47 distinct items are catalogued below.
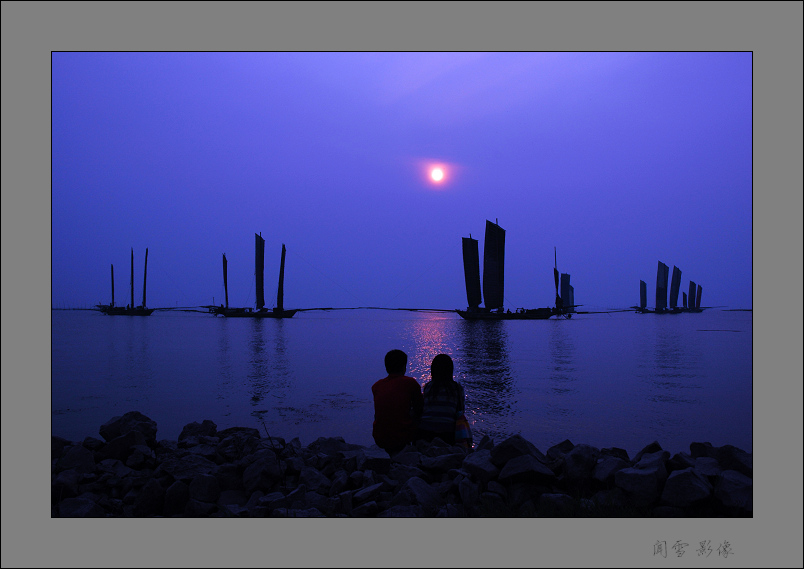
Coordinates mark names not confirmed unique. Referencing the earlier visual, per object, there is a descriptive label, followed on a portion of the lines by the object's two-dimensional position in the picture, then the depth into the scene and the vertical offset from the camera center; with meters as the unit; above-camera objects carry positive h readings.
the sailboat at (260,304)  56.56 -3.26
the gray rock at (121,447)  5.14 -1.88
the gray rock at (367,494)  3.56 -1.66
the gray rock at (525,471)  3.60 -1.49
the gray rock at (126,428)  5.94 -1.94
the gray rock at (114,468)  4.54 -1.89
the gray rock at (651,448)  4.88 -1.78
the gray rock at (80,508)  3.68 -1.85
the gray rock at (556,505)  3.33 -1.64
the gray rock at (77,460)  4.63 -1.84
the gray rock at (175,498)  3.76 -1.79
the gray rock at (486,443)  5.25 -1.85
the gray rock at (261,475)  4.14 -1.77
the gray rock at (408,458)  4.45 -1.73
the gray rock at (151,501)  3.79 -1.82
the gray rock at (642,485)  3.37 -1.50
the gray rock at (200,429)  6.88 -2.25
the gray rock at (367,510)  3.43 -1.71
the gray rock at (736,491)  3.30 -1.52
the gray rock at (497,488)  3.60 -1.63
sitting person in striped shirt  4.86 -1.33
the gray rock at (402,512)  3.37 -1.69
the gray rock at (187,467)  4.19 -1.78
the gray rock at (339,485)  3.87 -1.72
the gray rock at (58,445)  5.40 -2.04
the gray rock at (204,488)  3.91 -1.78
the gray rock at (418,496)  3.51 -1.67
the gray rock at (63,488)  4.02 -1.83
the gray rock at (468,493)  3.54 -1.64
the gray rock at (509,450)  3.80 -1.40
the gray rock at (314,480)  3.98 -1.76
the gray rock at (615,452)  5.15 -1.95
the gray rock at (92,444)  5.51 -1.98
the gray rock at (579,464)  3.68 -1.47
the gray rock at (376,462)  4.16 -1.65
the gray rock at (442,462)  4.17 -1.66
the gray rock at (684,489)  3.29 -1.49
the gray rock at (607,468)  3.63 -1.50
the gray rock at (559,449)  4.74 -1.80
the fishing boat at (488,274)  58.16 +0.86
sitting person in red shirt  4.88 -1.33
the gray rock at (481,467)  3.71 -1.52
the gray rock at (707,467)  3.71 -1.59
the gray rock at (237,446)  5.09 -1.92
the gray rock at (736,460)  4.07 -1.62
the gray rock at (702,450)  4.80 -1.77
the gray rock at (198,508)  3.67 -1.82
